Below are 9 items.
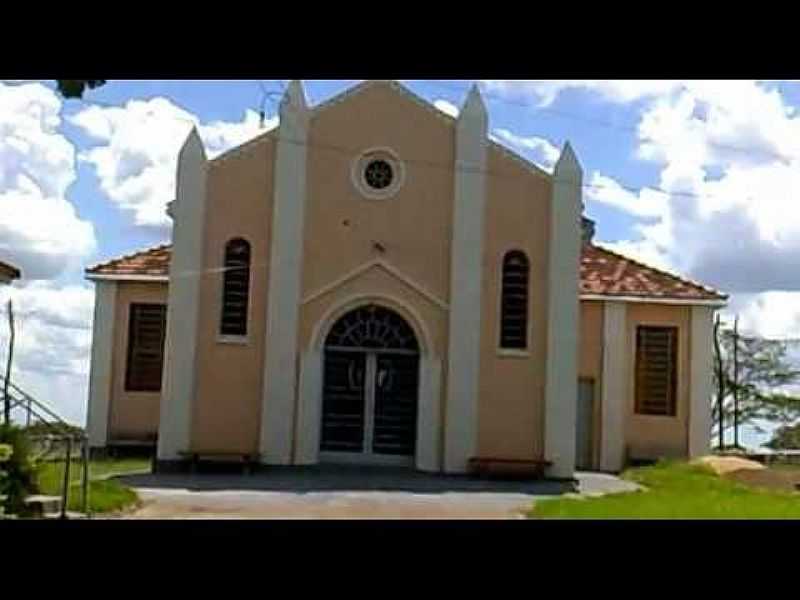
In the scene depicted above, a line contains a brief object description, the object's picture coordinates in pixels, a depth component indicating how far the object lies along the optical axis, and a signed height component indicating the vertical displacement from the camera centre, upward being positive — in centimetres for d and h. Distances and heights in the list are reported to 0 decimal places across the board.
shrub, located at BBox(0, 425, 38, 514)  935 -61
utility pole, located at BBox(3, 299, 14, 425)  1199 -10
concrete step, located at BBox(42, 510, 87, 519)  962 -96
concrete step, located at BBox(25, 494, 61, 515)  935 -85
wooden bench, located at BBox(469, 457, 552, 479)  1639 -72
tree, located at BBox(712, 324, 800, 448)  2512 +85
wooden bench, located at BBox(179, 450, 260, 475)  1620 -76
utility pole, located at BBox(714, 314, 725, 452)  2481 +51
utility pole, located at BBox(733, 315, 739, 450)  2528 +70
